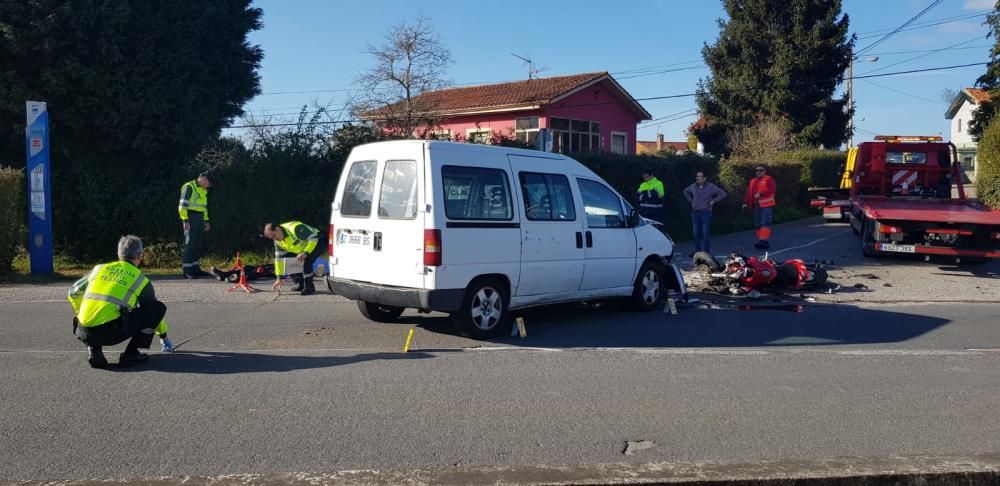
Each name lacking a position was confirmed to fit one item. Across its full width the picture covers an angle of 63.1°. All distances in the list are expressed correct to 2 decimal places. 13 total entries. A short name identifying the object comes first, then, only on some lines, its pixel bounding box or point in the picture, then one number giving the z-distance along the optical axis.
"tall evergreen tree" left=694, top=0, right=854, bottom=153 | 36.19
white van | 7.93
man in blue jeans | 15.11
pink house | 29.72
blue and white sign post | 13.25
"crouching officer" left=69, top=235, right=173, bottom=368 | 6.74
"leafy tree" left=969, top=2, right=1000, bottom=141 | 27.43
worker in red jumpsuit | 15.18
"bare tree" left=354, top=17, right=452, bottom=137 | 19.67
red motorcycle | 11.73
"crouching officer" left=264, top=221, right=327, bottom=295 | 11.10
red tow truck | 13.29
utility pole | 36.75
